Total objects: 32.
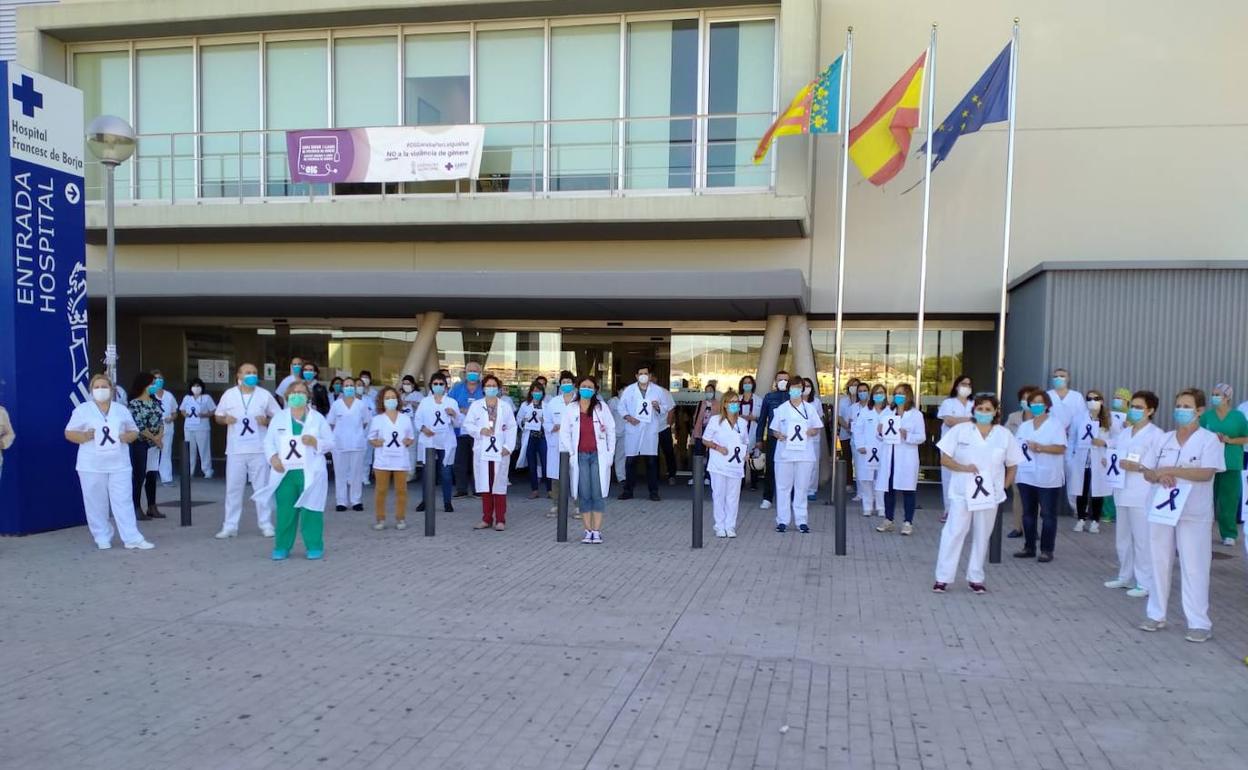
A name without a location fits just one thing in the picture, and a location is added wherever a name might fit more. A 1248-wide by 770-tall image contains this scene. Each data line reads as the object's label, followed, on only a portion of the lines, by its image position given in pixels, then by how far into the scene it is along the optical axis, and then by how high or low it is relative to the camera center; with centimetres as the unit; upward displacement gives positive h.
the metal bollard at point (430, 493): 1013 -163
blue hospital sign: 977 +67
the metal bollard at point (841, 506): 923 -159
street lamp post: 1022 +251
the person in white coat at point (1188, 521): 643 -119
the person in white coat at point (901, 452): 1056 -113
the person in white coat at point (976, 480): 755 -106
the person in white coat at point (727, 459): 1009 -118
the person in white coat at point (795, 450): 1041 -111
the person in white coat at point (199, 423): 1616 -132
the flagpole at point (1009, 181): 1256 +275
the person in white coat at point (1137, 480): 705 -102
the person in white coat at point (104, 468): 913 -124
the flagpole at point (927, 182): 1305 +276
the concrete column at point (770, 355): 1523 +9
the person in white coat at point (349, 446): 1196 -127
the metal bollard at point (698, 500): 948 -158
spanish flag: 1302 +361
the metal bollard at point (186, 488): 1089 -173
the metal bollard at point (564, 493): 982 -156
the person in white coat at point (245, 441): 1009 -104
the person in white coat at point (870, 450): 1155 -124
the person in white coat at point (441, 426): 1198 -98
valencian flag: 1303 +388
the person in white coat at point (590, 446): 983 -102
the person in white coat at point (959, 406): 1045 -54
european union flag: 1288 +397
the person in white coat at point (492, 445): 1046 -109
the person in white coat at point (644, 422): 1360 -102
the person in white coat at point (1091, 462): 1034 -125
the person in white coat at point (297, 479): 879 -128
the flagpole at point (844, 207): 1305 +245
